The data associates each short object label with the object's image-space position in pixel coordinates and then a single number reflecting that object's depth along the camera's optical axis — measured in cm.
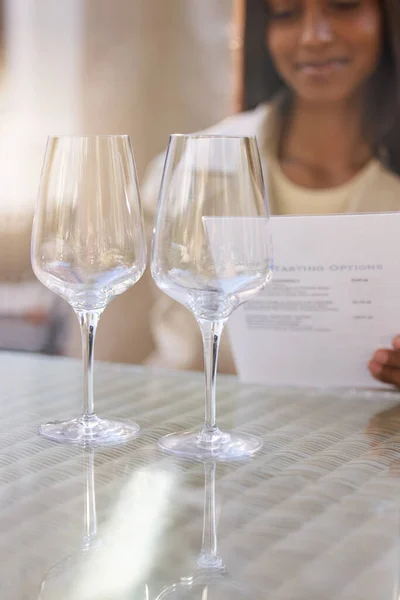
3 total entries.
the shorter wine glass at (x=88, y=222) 127
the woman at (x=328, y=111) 274
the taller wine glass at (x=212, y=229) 122
